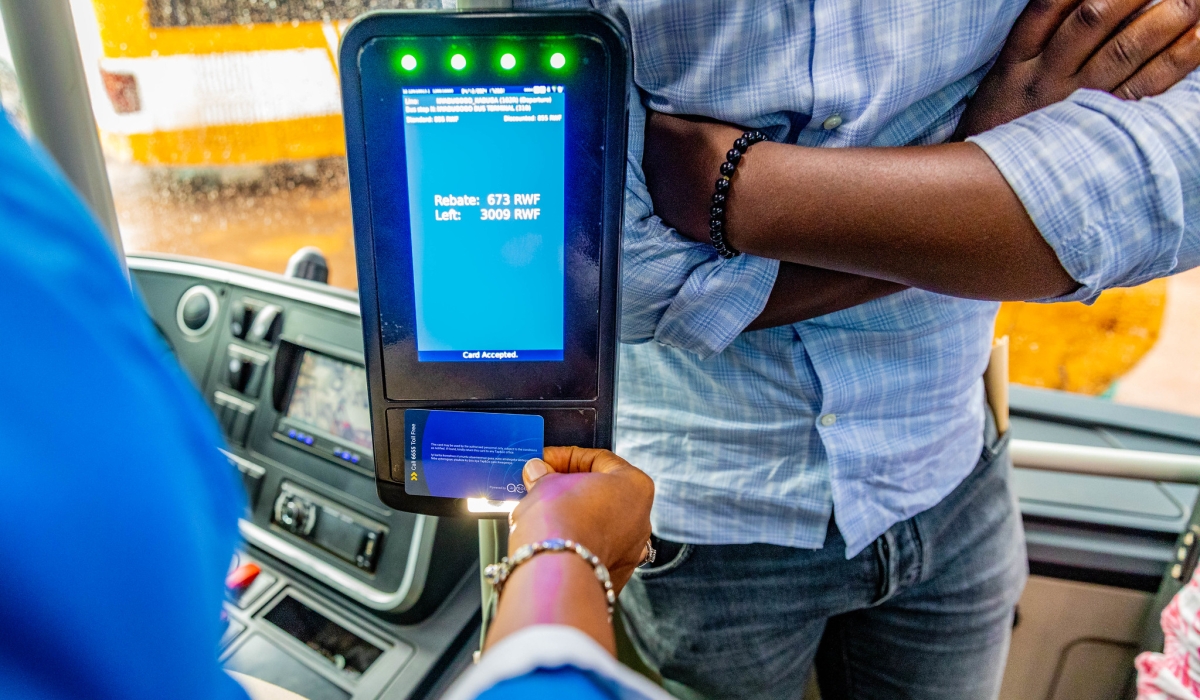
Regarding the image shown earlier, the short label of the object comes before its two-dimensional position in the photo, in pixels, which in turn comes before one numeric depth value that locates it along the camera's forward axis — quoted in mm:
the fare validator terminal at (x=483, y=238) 497
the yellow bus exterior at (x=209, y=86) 1377
